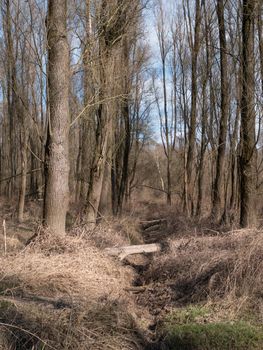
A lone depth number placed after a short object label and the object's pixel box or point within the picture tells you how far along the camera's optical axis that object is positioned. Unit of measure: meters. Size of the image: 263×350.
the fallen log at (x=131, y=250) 8.91
